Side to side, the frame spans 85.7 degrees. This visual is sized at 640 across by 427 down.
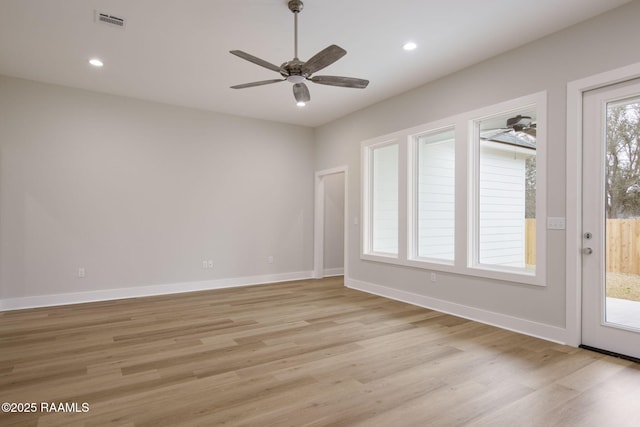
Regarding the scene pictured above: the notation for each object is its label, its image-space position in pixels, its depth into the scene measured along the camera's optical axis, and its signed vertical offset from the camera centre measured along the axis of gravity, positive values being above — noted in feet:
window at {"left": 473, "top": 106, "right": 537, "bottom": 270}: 12.21 +1.01
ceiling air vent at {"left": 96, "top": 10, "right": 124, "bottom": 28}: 10.46 +6.02
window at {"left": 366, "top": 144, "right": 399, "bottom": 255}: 17.83 +0.87
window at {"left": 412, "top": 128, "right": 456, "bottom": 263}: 15.15 +0.93
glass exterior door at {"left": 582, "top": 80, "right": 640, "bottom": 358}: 9.73 -0.07
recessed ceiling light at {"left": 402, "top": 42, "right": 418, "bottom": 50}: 11.99 +5.99
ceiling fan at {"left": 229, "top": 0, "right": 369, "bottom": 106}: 9.04 +4.15
